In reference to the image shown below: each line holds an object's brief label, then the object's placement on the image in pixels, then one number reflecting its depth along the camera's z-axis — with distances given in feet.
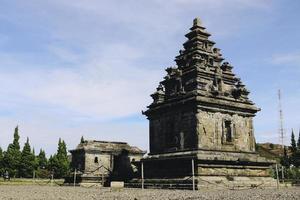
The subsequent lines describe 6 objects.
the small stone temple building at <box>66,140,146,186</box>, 133.49
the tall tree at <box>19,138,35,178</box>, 215.51
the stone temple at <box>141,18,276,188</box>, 95.20
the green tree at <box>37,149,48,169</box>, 252.83
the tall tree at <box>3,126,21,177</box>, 210.38
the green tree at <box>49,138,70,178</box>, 225.56
